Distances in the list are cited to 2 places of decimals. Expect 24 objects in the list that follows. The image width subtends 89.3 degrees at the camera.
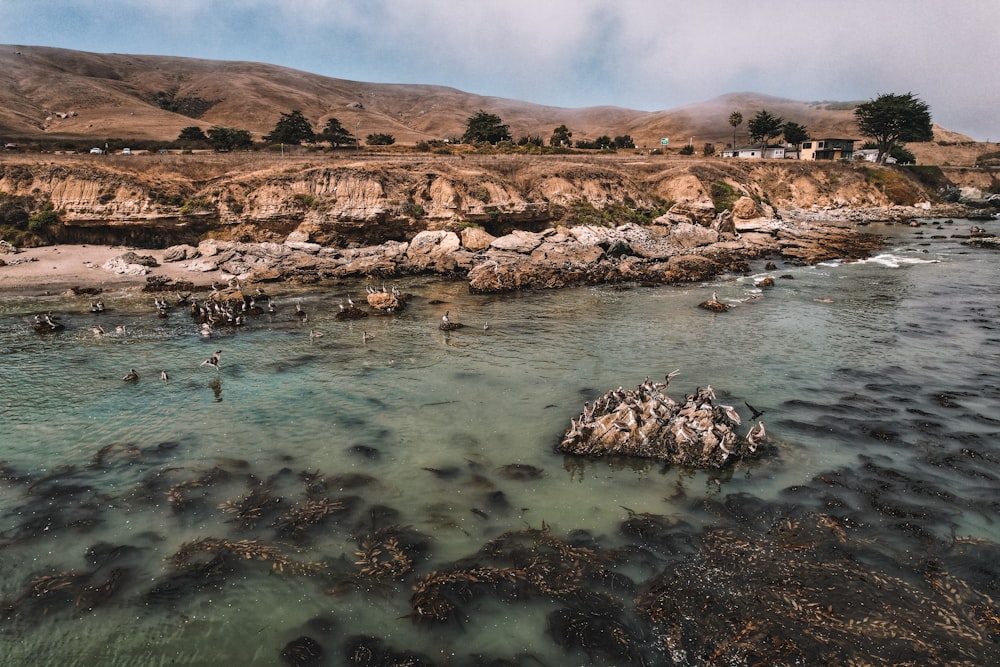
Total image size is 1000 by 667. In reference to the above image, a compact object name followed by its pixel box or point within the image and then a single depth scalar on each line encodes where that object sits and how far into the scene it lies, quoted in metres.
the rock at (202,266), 46.44
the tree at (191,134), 89.11
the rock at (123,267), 44.53
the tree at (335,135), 82.88
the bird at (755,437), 16.70
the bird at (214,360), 24.24
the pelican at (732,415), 17.55
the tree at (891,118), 97.56
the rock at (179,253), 49.00
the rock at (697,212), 64.38
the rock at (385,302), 35.75
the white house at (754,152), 110.81
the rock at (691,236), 57.38
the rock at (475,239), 53.12
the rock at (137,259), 46.03
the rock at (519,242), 51.03
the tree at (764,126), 106.38
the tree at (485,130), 96.94
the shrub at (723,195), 72.44
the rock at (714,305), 34.62
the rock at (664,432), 16.56
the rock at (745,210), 67.25
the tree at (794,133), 117.00
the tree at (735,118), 107.56
